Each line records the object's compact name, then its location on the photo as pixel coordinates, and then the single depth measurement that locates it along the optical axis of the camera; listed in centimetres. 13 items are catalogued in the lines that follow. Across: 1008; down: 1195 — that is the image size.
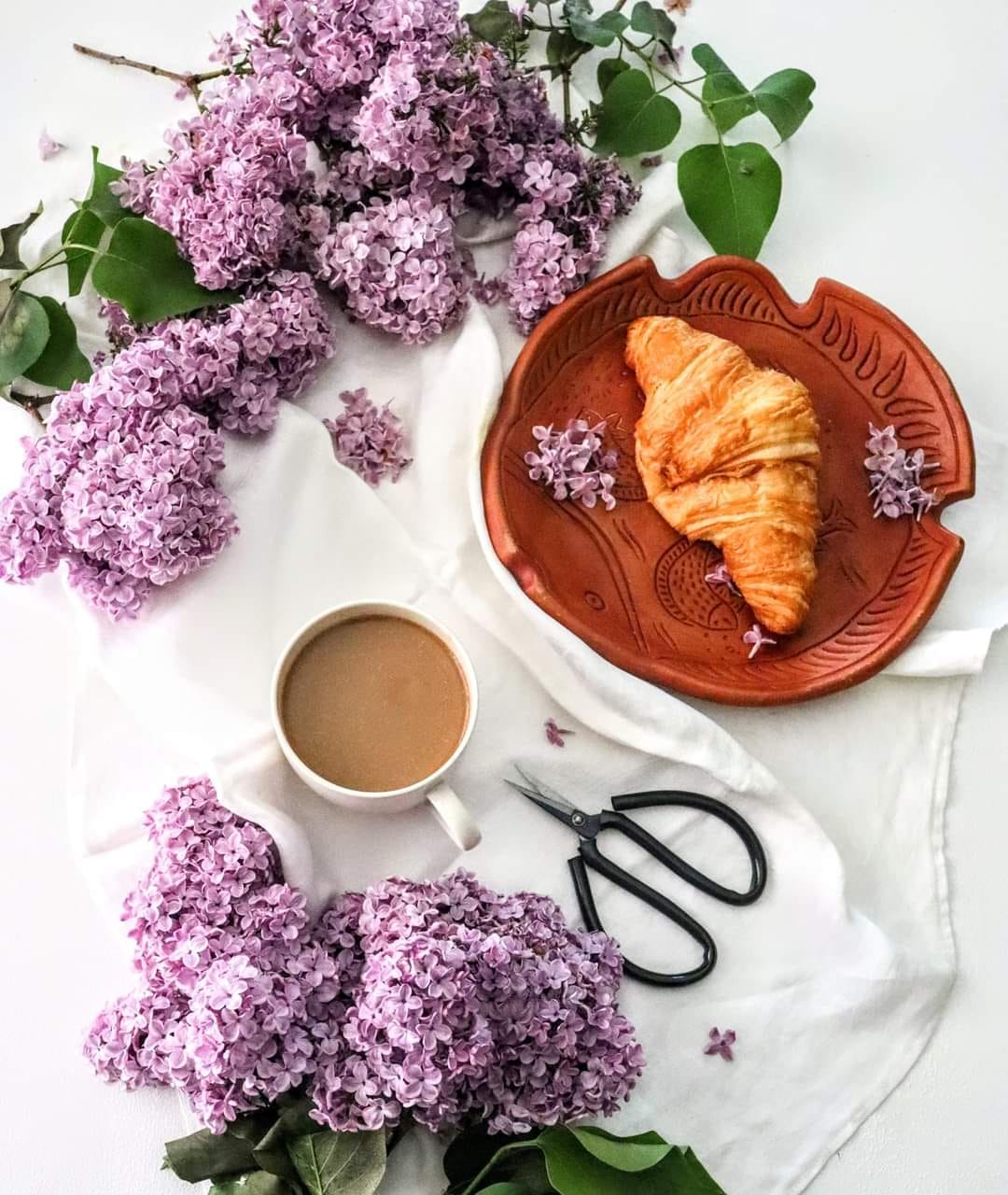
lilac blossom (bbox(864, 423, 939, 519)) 142
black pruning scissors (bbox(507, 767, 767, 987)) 124
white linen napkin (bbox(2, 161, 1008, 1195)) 121
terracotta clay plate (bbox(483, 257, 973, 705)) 134
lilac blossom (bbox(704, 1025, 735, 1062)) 122
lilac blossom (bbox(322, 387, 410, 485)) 138
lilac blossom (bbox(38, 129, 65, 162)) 149
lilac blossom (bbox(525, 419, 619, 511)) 138
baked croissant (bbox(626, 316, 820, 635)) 134
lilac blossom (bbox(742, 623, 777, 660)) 136
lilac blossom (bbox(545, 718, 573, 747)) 132
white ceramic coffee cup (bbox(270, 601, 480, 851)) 113
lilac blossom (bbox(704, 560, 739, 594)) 139
